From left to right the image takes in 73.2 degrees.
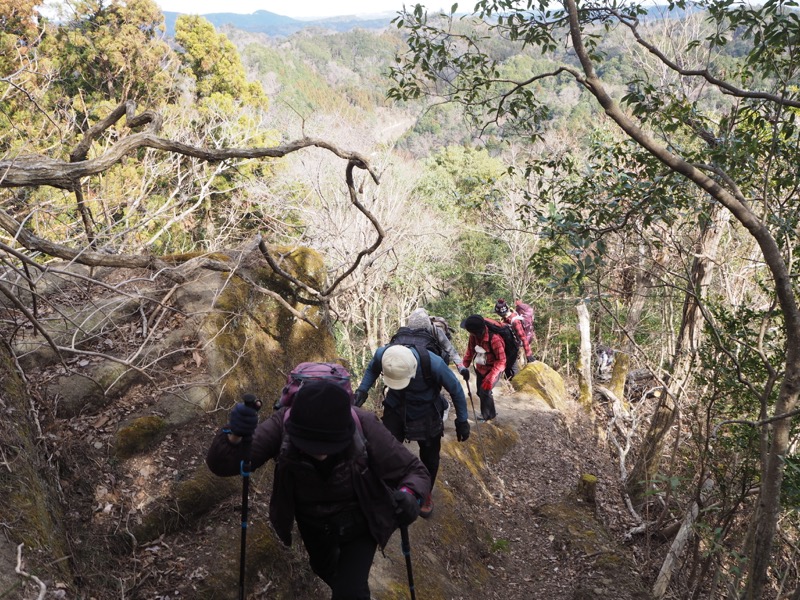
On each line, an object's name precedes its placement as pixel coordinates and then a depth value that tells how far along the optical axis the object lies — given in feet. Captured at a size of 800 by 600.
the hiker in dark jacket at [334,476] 9.32
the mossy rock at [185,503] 14.35
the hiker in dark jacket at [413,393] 16.76
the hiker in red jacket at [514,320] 31.37
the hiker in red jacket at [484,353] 25.67
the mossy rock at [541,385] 47.71
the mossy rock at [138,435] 15.70
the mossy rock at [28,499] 10.22
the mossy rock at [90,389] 16.10
